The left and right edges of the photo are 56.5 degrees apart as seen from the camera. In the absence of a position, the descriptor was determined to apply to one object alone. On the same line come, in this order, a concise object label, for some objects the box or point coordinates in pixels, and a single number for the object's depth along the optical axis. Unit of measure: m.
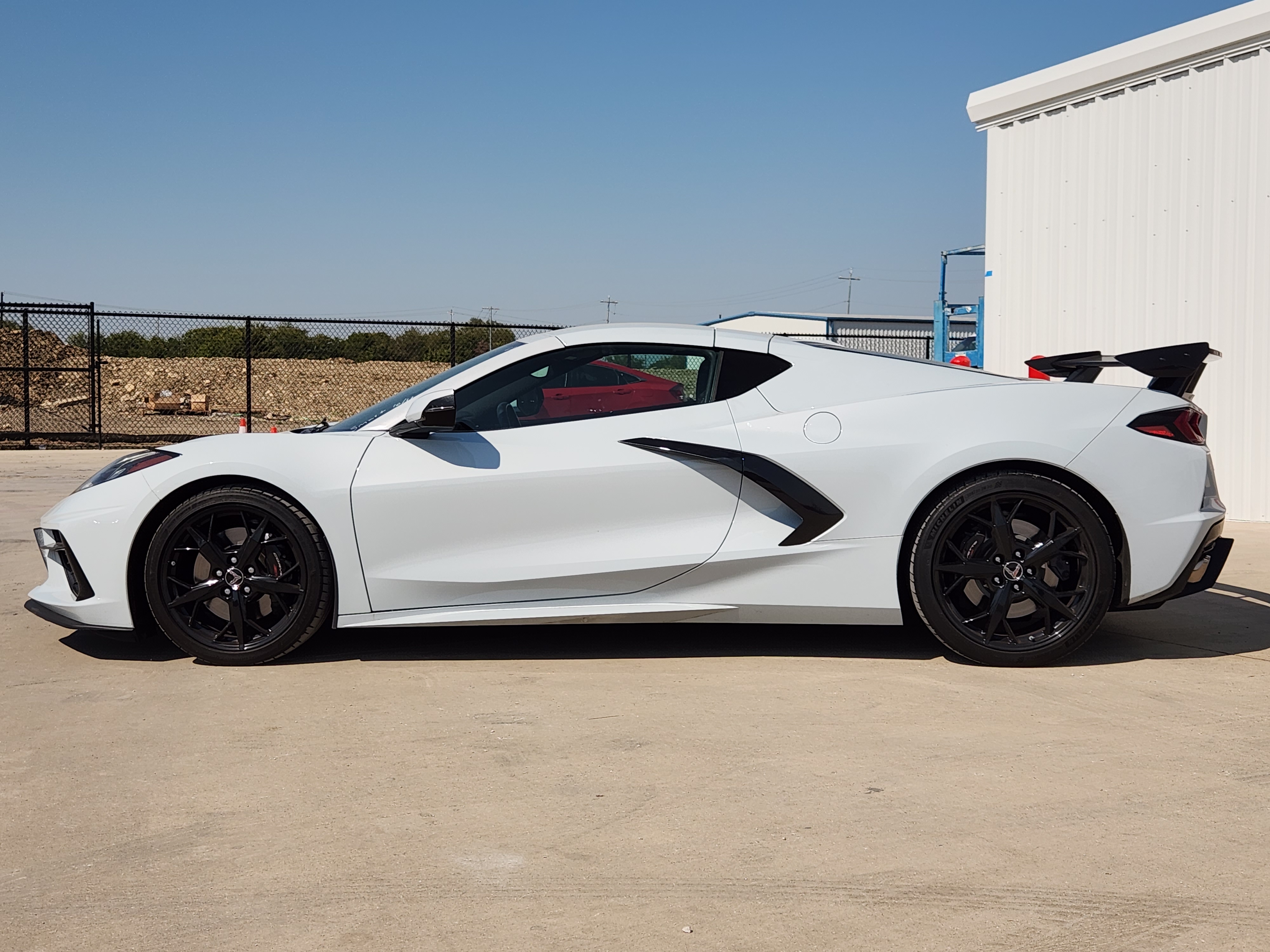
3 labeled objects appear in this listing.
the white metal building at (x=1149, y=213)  9.05
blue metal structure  22.28
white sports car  4.47
